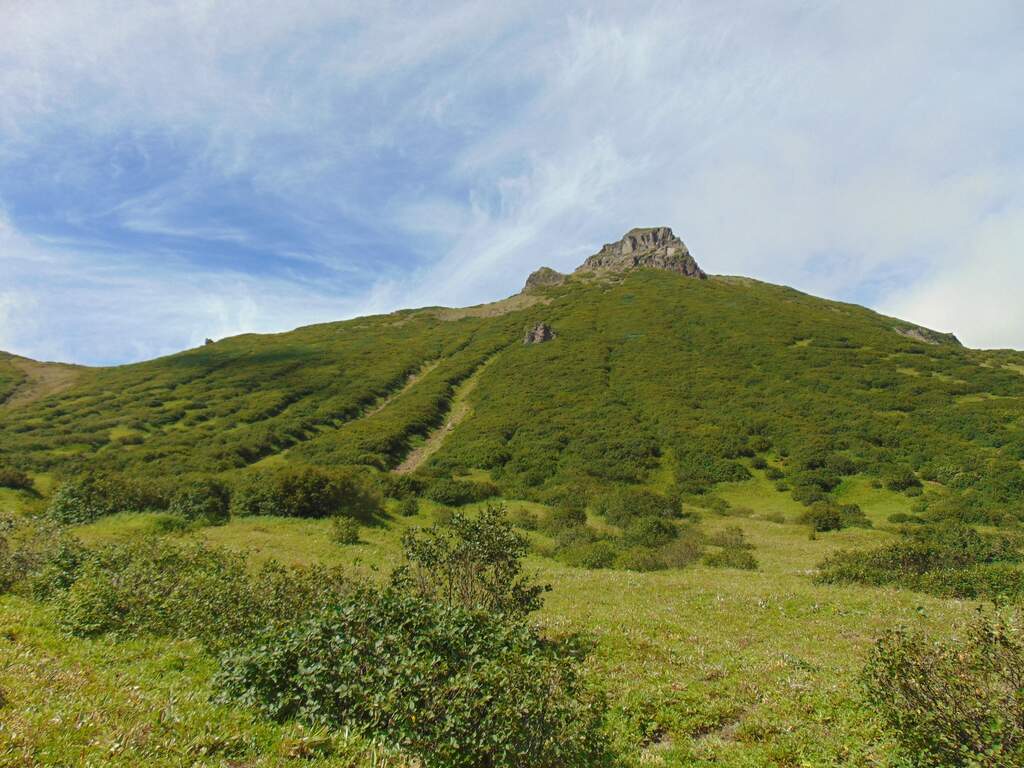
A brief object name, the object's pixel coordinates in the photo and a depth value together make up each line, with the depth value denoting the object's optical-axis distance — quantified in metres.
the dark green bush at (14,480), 33.03
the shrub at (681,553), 24.88
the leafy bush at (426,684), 6.23
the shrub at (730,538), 27.14
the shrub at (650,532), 28.08
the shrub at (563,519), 31.27
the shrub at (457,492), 36.28
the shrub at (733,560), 23.67
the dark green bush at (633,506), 33.22
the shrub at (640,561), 24.05
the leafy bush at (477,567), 12.20
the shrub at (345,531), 25.39
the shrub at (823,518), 30.47
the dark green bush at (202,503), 28.45
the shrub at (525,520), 32.28
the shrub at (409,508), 32.78
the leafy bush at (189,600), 10.53
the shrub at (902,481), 36.08
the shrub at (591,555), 24.75
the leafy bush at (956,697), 5.44
